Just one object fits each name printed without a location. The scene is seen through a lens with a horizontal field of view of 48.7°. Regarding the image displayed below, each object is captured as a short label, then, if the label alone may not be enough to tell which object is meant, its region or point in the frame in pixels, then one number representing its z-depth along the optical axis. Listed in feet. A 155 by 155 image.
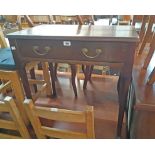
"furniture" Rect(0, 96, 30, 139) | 2.25
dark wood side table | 2.52
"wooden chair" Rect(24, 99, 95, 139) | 1.93
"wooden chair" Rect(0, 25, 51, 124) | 3.37
